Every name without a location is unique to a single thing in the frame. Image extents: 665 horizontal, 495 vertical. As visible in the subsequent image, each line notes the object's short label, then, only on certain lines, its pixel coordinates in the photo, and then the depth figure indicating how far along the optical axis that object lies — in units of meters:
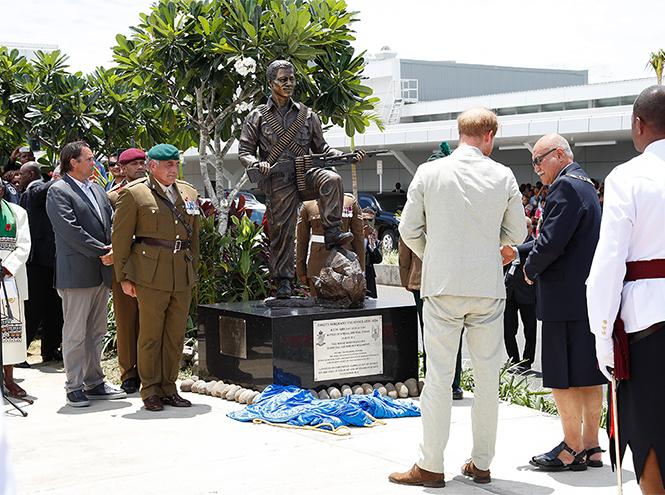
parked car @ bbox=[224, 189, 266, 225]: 22.75
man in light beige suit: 4.26
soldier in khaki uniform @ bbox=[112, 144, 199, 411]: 6.20
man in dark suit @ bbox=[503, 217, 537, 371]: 8.40
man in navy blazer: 4.62
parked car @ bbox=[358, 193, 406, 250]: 22.45
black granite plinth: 6.42
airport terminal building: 23.25
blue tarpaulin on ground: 5.72
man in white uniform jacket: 3.07
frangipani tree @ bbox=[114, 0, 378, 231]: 9.64
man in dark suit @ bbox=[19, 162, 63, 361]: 8.63
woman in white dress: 6.49
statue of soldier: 7.09
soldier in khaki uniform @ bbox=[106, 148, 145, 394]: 7.07
